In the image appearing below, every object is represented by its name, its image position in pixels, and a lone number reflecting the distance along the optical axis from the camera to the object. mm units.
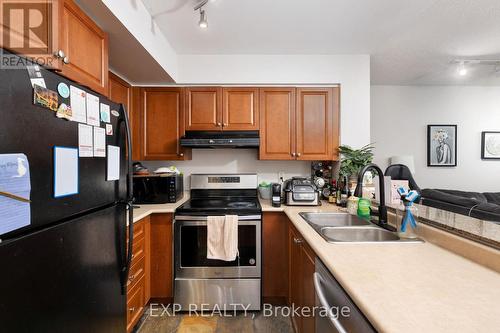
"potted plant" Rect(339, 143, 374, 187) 2285
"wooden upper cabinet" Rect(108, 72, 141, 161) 2293
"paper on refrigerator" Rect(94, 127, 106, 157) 1023
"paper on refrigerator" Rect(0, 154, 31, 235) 622
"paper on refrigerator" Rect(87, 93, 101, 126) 981
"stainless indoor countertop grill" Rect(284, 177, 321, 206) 2203
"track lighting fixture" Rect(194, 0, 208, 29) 1526
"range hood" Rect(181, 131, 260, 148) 2213
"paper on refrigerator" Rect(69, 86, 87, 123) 885
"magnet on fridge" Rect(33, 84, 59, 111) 733
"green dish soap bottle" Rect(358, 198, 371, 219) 1657
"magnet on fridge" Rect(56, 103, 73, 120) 825
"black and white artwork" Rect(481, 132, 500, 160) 3432
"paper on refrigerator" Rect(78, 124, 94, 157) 930
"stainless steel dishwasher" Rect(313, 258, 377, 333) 728
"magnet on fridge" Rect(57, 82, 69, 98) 821
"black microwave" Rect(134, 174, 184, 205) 2135
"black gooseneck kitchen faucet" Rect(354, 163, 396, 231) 1447
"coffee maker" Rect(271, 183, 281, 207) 2156
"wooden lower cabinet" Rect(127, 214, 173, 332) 1949
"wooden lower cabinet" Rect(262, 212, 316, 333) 1981
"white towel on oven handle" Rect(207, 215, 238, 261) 1924
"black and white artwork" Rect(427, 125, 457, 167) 3488
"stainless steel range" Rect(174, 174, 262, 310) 1967
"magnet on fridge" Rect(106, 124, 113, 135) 1119
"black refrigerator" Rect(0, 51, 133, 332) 659
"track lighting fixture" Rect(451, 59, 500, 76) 2578
